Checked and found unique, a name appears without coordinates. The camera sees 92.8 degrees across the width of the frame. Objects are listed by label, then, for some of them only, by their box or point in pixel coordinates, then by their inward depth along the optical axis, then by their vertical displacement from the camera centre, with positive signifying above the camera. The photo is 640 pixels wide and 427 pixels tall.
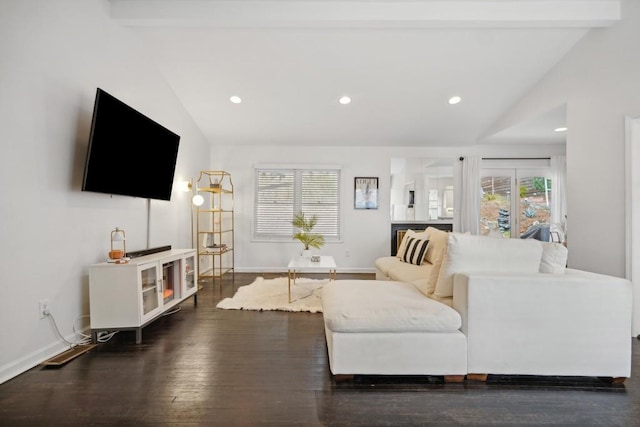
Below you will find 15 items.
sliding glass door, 5.70 +0.31
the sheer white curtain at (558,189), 5.53 +0.51
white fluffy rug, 3.49 -1.02
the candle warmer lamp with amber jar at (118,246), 2.66 -0.30
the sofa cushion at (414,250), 3.81 -0.44
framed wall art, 5.69 +0.36
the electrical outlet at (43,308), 2.25 -0.69
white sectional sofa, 1.95 -0.75
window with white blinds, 5.70 +0.32
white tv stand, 2.52 -0.68
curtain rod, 5.67 +1.10
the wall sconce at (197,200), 4.67 +0.24
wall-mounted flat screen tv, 2.51 +0.61
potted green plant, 4.41 -0.24
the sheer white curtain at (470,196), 5.55 +0.38
